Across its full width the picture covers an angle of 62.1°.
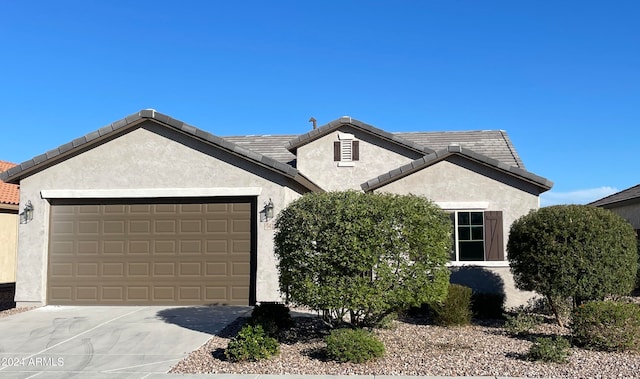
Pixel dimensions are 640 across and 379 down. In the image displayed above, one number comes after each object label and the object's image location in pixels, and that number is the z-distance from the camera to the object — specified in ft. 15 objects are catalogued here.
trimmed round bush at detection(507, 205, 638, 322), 30.63
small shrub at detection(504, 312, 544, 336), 31.86
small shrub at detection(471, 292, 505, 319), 37.63
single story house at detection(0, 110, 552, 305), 40.42
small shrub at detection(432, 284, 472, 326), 34.50
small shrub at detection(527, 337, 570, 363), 25.12
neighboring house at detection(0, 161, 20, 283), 63.82
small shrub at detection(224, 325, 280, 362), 25.48
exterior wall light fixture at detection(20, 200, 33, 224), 41.91
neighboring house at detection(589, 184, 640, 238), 64.59
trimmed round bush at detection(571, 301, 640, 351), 27.58
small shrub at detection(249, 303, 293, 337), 28.53
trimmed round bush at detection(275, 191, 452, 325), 26.45
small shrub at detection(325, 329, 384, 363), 25.05
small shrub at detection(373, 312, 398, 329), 31.78
